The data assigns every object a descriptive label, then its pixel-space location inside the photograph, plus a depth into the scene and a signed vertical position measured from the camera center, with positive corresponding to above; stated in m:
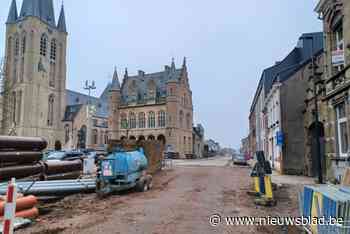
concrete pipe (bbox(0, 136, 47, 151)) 5.68 -0.05
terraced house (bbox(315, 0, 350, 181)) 10.36 +2.38
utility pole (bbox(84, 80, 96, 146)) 43.41 +8.52
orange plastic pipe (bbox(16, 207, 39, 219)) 7.41 -2.02
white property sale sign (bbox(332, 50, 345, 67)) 10.97 +3.34
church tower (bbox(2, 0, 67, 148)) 63.34 +17.72
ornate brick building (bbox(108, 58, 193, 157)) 64.38 +8.25
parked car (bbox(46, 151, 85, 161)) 23.25 -1.30
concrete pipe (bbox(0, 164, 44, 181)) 5.68 -0.67
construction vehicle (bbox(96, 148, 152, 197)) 11.73 -1.38
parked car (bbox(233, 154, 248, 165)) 36.34 -2.50
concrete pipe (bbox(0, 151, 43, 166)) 5.60 -0.35
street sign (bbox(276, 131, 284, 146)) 19.00 +0.18
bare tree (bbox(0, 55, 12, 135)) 29.40 +5.72
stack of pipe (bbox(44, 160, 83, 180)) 10.47 -1.20
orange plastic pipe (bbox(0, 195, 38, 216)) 7.40 -1.72
